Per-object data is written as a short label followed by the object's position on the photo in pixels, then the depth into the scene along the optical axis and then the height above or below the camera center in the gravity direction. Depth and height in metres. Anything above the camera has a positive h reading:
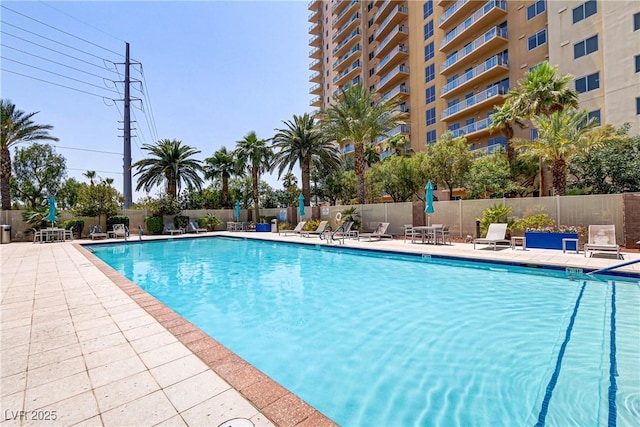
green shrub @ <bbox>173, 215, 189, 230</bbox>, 24.75 -0.18
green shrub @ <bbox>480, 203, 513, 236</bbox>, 13.22 -0.07
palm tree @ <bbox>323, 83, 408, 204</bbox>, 19.83 +6.33
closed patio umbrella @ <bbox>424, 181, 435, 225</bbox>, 14.30 +0.68
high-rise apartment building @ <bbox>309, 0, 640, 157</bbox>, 18.41 +13.98
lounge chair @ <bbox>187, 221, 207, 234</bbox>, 24.70 -0.75
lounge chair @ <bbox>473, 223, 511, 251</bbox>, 11.57 -0.80
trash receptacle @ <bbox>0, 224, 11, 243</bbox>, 18.67 -0.68
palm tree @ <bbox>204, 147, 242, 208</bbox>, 29.33 +5.14
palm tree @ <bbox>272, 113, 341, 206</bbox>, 23.70 +5.43
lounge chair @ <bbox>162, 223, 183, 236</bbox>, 23.59 -0.83
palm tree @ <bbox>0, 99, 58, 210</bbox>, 20.08 +5.94
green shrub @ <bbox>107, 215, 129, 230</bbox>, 21.98 +0.00
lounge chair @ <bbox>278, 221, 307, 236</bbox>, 21.52 -0.81
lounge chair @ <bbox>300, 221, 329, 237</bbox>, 18.90 -0.98
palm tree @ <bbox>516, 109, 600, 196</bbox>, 14.15 +3.25
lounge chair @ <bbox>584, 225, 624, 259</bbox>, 9.30 -0.88
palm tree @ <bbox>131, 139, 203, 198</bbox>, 26.23 +4.56
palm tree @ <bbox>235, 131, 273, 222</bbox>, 26.06 +5.55
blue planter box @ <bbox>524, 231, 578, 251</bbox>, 10.50 -0.96
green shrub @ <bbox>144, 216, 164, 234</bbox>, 23.53 -0.36
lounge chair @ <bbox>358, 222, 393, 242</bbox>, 16.38 -0.98
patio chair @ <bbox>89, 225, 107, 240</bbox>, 19.69 -0.78
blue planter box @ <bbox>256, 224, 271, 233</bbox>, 25.19 -0.86
